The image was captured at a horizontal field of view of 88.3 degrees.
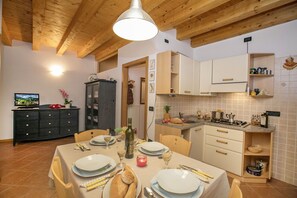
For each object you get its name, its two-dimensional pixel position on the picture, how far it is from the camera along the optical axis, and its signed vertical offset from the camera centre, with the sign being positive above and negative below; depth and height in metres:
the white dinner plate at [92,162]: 0.98 -0.46
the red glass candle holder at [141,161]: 1.07 -0.46
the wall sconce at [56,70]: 4.19 +0.68
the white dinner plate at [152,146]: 1.33 -0.45
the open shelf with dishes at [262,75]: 2.29 +0.36
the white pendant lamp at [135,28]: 1.18 +0.58
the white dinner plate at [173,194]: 0.76 -0.49
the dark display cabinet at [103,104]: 3.61 -0.19
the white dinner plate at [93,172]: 0.94 -0.48
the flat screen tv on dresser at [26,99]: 3.71 -0.12
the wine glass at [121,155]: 1.06 -0.41
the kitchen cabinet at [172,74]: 2.38 +0.39
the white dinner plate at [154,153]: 1.29 -0.47
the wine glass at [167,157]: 1.04 -0.41
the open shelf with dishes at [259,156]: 2.14 -0.83
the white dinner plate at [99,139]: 1.53 -0.45
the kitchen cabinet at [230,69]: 2.28 +0.46
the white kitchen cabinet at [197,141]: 2.38 -0.70
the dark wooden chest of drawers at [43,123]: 3.38 -0.68
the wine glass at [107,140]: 1.43 -0.41
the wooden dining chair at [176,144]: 1.49 -0.48
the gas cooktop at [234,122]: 2.32 -0.38
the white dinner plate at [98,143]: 1.50 -0.47
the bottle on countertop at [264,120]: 2.20 -0.30
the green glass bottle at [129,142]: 1.22 -0.37
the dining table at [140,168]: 0.85 -0.49
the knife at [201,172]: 0.95 -0.48
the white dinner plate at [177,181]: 0.79 -0.47
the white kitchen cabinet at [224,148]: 2.16 -0.75
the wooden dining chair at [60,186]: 0.75 -0.47
